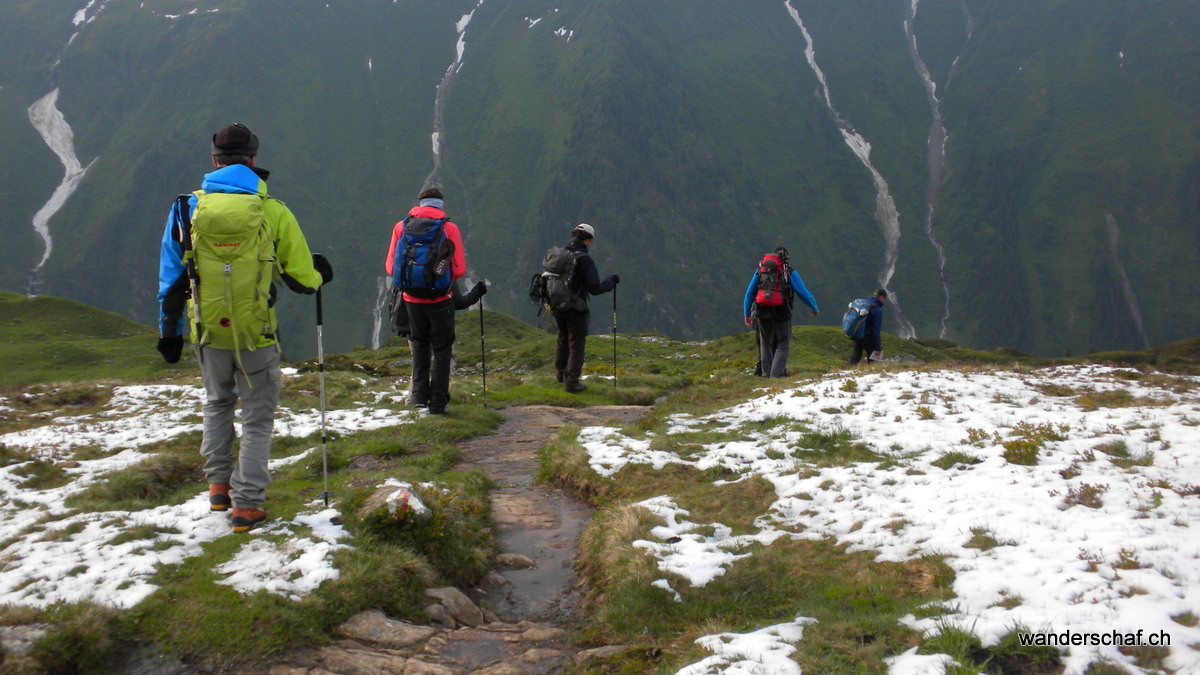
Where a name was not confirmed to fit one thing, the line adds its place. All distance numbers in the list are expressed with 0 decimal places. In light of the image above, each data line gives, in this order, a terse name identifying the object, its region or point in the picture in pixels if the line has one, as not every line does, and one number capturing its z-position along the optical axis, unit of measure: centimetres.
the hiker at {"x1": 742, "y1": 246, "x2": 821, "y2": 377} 2144
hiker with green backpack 805
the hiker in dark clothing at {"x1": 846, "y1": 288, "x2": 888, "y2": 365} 2811
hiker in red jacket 1455
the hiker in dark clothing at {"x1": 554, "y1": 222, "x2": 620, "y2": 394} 1906
